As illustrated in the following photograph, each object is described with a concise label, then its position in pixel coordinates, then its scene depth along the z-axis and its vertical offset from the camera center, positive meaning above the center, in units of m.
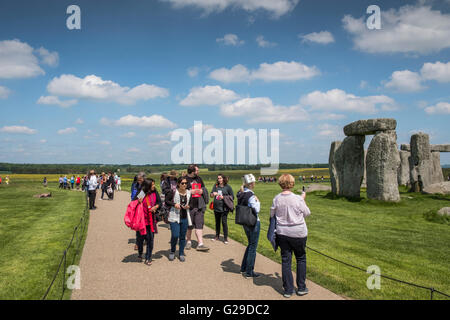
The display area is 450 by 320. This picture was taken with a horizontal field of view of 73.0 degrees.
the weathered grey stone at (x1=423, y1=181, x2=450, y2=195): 21.51 -1.69
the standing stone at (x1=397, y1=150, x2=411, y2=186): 30.45 -0.39
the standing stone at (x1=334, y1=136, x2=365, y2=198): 20.20 -0.02
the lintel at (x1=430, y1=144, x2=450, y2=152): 28.91 +1.58
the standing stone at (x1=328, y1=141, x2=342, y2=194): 22.47 -0.25
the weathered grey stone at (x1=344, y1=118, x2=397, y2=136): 18.17 +2.41
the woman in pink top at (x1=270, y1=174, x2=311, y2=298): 5.12 -1.13
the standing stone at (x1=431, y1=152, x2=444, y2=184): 26.20 -0.31
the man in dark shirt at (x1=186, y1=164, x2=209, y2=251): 7.83 -0.97
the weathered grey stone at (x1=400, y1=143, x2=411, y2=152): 32.41 +1.90
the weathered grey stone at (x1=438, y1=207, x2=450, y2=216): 12.53 -1.96
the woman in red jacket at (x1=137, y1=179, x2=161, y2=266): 7.09 -1.05
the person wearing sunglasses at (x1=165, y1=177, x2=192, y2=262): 7.16 -1.15
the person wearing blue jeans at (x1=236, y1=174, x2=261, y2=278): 5.99 -1.25
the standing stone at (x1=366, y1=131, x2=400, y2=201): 17.38 -0.14
